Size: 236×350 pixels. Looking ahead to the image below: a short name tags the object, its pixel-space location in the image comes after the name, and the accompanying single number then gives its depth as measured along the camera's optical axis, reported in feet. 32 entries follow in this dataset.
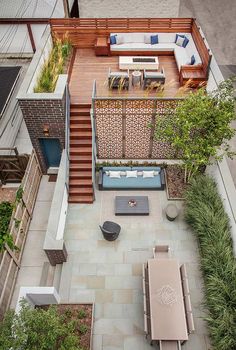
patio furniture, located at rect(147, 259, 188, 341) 28.14
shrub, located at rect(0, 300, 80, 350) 23.12
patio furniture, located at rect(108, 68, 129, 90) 44.77
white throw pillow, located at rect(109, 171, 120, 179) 44.37
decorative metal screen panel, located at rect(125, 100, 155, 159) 39.91
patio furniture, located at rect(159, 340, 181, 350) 28.04
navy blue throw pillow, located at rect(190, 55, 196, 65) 47.85
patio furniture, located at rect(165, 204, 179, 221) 39.78
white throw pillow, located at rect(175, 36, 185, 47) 52.63
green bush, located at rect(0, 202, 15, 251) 32.12
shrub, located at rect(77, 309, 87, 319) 31.87
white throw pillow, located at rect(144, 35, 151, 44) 53.52
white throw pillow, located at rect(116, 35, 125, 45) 53.93
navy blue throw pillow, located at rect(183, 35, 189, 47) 52.29
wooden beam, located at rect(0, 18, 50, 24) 65.46
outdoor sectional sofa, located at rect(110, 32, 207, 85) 50.97
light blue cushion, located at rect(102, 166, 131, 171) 44.96
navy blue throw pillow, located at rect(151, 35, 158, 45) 53.31
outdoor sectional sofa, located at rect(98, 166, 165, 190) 43.45
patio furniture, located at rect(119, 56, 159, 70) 48.91
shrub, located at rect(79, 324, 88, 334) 30.66
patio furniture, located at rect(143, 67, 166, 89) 45.42
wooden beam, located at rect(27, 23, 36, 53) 66.98
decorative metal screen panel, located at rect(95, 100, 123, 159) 40.14
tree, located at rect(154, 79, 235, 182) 35.60
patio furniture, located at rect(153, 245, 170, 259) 34.55
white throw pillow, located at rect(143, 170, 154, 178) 44.37
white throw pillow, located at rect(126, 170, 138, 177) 44.47
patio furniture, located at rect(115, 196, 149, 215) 40.63
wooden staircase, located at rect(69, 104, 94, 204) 42.68
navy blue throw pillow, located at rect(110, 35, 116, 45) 53.62
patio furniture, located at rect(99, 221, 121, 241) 36.83
